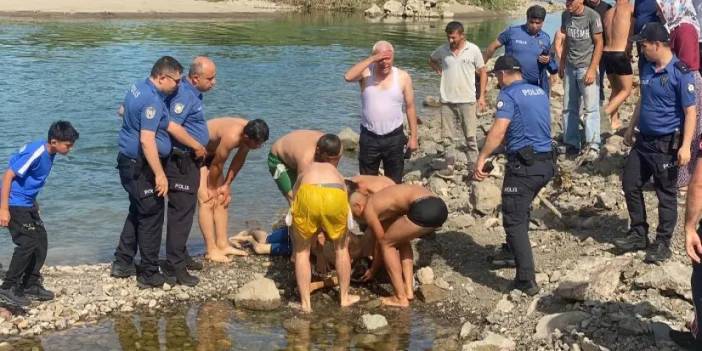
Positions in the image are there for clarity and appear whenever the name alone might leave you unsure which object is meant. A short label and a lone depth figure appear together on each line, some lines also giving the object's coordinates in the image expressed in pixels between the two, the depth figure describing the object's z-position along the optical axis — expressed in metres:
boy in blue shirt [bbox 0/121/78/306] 6.77
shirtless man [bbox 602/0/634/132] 9.81
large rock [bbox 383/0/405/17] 46.08
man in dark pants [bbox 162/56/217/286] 7.55
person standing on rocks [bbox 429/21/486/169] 10.48
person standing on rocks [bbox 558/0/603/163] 10.05
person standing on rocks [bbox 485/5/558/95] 10.08
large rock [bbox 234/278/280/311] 7.45
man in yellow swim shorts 7.07
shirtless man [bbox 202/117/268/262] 8.09
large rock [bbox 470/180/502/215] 9.45
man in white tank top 8.91
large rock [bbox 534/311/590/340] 6.54
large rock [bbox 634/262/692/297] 6.69
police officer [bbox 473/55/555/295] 7.30
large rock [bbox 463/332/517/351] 6.51
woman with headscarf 7.55
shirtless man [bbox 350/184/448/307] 7.28
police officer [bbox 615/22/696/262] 7.09
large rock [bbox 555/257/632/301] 6.91
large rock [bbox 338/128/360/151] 14.77
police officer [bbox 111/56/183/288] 7.16
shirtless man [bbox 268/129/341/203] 7.47
